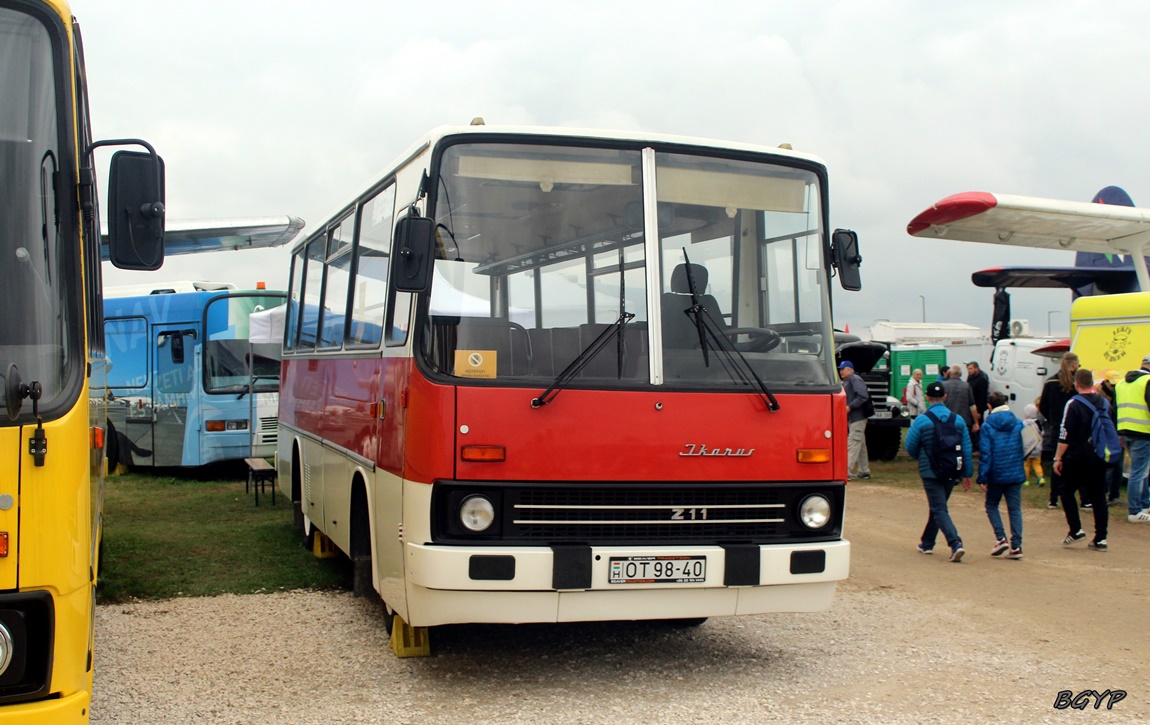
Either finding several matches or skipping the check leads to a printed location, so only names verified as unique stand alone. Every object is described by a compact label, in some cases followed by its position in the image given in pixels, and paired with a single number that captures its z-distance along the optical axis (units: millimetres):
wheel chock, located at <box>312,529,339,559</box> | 10203
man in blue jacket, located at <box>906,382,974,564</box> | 10391
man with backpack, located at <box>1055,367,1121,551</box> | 11008
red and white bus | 5781
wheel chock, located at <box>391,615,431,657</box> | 6777
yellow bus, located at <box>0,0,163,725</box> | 3672
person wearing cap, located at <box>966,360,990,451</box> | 21391
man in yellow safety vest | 13062
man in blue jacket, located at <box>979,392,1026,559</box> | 10445
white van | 22453
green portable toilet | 32219
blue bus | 17047
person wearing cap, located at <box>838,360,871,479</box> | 18234
